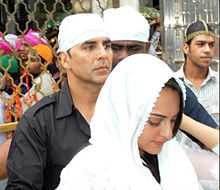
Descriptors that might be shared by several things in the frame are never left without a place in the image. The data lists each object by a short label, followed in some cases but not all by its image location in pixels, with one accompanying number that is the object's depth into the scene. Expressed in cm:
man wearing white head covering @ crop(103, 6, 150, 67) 266
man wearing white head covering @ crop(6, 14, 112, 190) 209
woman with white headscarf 158
